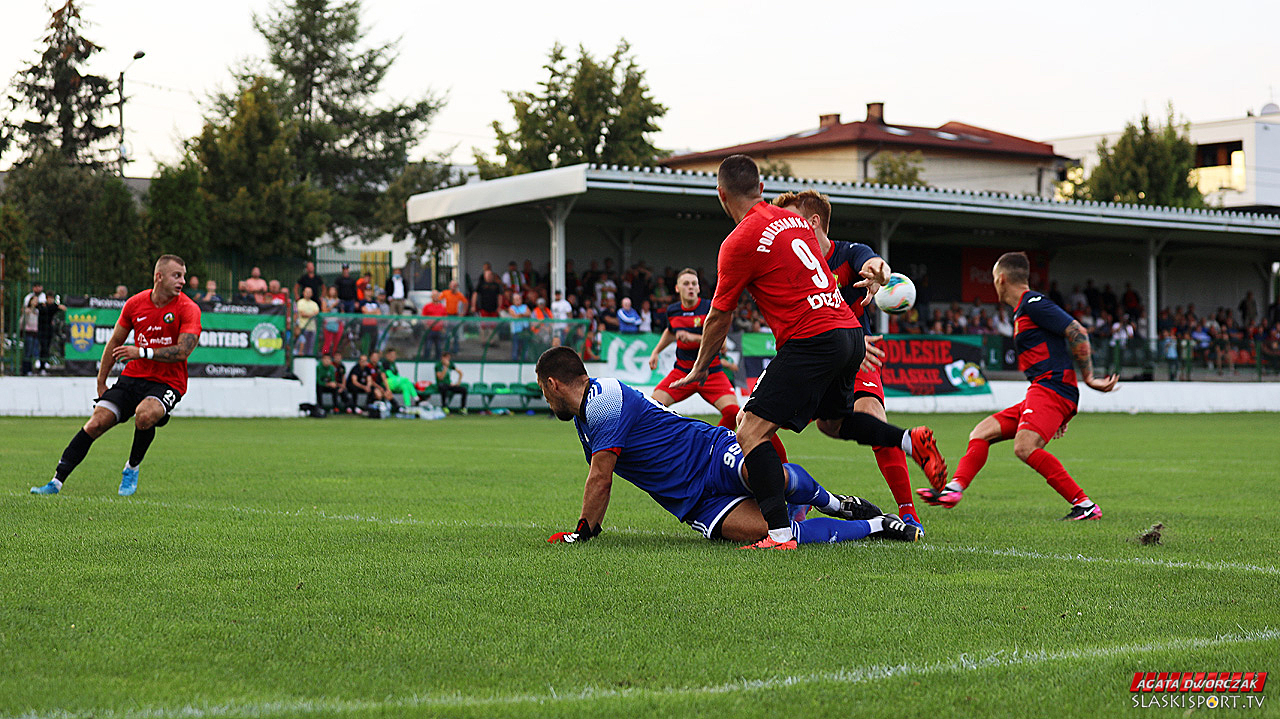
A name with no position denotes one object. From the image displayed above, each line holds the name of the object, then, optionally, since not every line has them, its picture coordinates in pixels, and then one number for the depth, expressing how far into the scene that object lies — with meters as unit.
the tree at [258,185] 38.22
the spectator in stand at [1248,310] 43.12
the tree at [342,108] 52.75
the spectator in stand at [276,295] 22.76
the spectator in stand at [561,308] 27.27
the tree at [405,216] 48.50
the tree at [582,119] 45.56
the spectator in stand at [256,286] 25.69
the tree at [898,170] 48.62
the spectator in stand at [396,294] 26.36
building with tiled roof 54.50
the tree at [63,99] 47.38
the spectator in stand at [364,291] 26.61
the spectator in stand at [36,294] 23.02
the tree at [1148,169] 50.84
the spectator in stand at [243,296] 22.40
